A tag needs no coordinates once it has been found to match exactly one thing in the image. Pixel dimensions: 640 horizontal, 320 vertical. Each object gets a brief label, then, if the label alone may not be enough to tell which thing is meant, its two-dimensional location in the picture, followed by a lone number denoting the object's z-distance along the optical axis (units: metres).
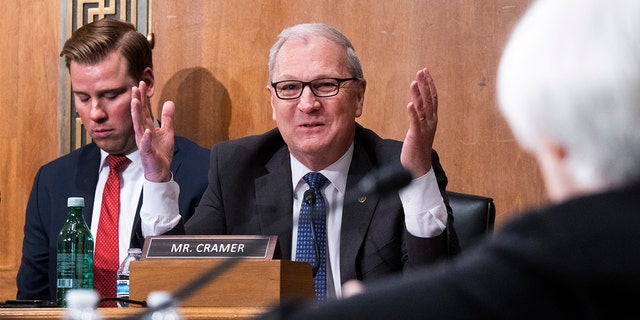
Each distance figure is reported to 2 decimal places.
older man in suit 5.07
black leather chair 5.86
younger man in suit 6.71
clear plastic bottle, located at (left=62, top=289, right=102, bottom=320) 4.02
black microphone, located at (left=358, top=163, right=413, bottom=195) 2.81
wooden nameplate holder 4.34
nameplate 4.46
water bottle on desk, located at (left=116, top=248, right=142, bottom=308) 5.13
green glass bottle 5.26
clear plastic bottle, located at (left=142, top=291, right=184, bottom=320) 3.75
